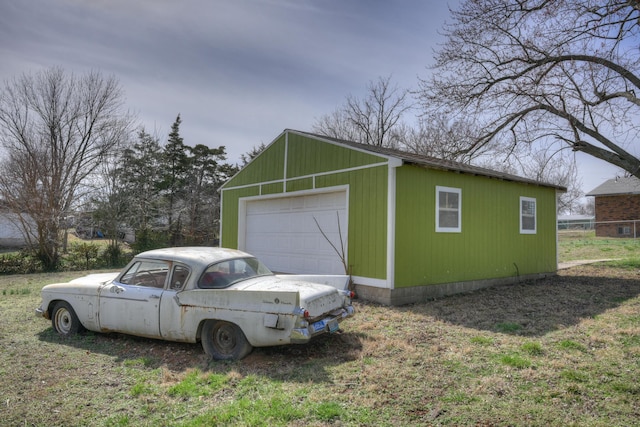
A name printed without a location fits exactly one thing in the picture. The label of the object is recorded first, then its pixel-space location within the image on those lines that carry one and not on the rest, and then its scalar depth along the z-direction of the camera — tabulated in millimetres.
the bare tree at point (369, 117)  31062
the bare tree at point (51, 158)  15922
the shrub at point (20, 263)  14734
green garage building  8500
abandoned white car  4547
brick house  26797
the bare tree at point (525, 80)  9133
